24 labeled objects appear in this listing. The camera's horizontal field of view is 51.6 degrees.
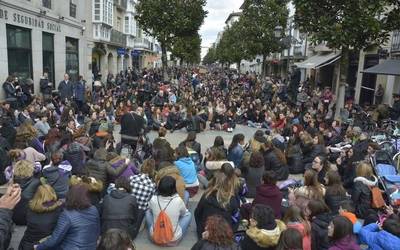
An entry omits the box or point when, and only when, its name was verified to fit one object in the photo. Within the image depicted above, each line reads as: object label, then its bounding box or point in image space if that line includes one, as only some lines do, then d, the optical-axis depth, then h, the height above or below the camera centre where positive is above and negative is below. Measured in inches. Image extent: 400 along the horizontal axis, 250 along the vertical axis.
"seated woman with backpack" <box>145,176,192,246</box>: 230.2 -87.2
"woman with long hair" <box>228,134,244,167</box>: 372.5 -77.4
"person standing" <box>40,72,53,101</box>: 689.0 -53.7
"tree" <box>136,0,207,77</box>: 1012.5 +106.7
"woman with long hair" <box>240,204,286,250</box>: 180.5 -71.4
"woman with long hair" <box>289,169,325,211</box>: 225.1 -70.7
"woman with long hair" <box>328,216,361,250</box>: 175.5 -70.0
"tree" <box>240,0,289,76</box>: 1235.2 +126.2
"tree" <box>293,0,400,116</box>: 564.4 +65.6
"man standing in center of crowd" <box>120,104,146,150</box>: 407.2 -67.8
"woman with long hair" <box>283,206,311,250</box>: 186.2 -70.8
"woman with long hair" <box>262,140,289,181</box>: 354.0 -80.9
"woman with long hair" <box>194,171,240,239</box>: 224.8 -75.0
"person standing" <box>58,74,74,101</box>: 666.2 -53.9
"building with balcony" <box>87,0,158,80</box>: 1261.1 +73.4
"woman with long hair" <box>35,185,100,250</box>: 184.7 -75.4
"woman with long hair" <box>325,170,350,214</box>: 235.5 -71.4
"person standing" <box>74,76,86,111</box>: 665.0 -60.2
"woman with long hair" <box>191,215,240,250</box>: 160.7 -67.2
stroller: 295.2 -82.1
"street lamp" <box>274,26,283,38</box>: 954.4 +79.4
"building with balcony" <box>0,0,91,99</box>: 617.6 +27.0
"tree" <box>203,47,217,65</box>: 4639.8 +28.6
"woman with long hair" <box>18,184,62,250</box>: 194.7 -75.3
